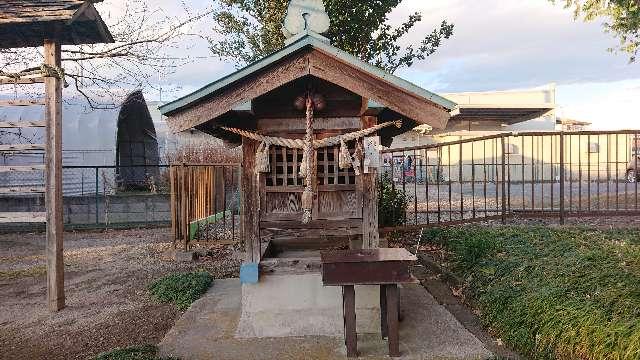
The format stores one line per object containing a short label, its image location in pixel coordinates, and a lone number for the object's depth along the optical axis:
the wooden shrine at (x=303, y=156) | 5.22
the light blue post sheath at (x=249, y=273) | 5.28
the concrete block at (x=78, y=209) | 15.70
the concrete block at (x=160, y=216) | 16.03
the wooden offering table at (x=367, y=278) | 4.48
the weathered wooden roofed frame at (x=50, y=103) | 6.58
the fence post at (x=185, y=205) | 10.41
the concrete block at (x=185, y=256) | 10.21
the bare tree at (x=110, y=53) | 8.20
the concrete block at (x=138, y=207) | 15.98
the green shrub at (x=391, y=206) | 10.31
